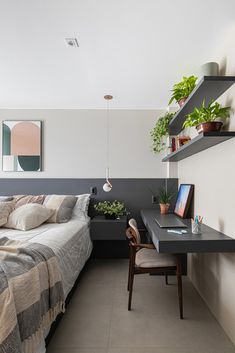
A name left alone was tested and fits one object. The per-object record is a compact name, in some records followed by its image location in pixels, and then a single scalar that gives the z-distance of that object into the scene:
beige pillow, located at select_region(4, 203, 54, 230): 2.60
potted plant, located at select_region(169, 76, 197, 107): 2.28
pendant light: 3.29
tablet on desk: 2.40
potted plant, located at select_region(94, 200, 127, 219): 3.34
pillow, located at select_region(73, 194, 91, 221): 3.25
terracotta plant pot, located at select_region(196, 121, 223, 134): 1.81
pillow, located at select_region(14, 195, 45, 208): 3.15
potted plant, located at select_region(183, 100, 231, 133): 1.81
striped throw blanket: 1.11
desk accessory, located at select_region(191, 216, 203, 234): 1.98
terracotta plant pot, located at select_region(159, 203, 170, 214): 3.24
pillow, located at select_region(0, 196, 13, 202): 3.16
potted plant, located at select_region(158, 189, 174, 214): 3.24
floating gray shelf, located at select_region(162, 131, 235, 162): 1.72
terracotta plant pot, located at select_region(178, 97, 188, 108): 2.35
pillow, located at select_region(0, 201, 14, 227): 2.68
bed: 1.99
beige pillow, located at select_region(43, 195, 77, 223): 2.95
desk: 1.74
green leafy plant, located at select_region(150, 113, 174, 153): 3.23
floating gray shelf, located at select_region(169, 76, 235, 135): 1.71
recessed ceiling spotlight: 2.01
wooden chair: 2.16
